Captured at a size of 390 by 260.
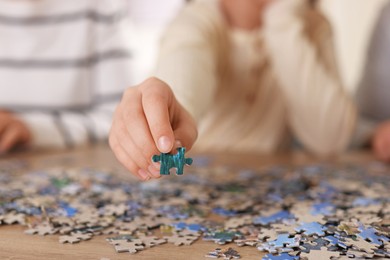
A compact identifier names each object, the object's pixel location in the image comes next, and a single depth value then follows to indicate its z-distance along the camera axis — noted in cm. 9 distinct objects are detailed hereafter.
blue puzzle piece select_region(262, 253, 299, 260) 55
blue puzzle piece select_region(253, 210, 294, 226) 63
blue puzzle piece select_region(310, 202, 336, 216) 65
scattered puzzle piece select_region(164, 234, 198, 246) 58
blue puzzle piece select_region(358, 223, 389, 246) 57
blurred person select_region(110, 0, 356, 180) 85
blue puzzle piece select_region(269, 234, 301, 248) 57
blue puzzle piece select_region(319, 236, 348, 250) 56
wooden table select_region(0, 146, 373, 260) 56
